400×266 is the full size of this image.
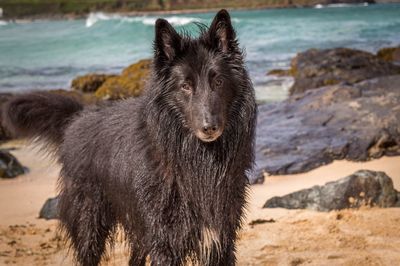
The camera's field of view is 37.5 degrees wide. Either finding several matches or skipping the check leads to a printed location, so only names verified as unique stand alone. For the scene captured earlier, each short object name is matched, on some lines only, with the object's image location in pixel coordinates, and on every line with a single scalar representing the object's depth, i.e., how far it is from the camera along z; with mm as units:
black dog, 3135
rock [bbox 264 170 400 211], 5613
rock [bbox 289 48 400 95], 10789
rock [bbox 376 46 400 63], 10800
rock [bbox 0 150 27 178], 7383
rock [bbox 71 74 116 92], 9535
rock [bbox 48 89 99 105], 9086
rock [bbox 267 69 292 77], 11093
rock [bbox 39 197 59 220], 6285
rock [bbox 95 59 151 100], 10016
